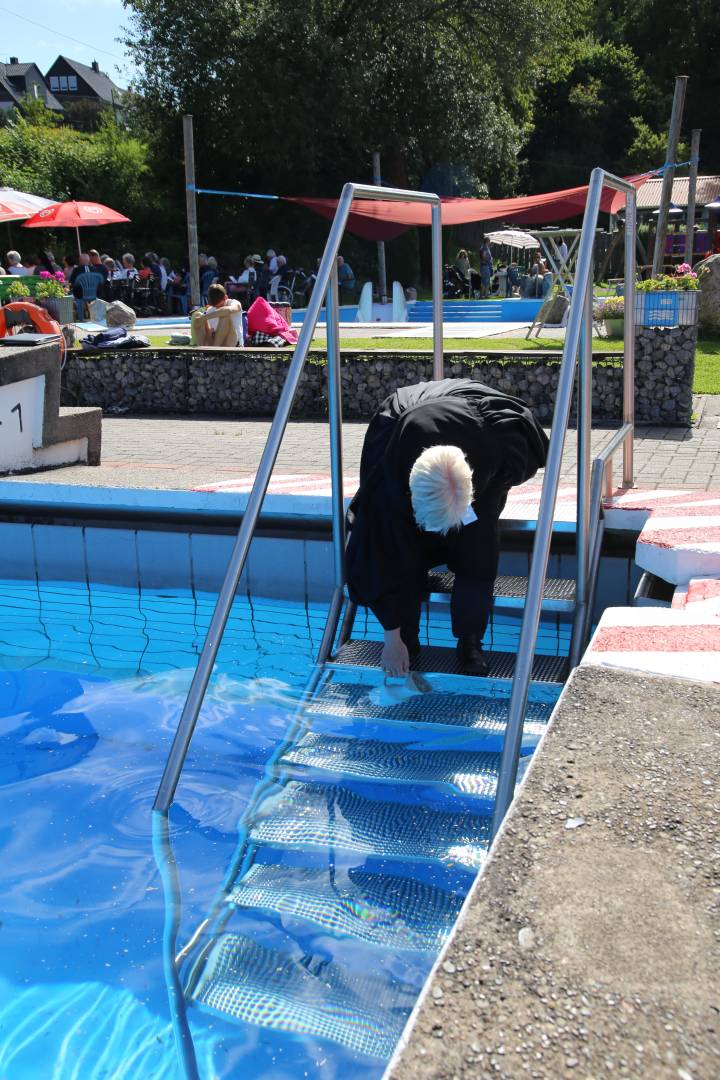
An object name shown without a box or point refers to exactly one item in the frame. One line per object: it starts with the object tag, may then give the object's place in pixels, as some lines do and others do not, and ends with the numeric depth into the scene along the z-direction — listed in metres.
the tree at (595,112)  45.72
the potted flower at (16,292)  14.91
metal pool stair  2.52
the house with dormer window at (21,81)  72.62
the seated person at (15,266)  17.94
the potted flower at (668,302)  8.26
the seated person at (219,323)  11.77
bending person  3.32
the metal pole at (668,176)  13.23
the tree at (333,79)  28.64
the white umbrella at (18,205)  16.89
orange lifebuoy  11.84
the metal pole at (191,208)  15.77
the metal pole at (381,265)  22.70
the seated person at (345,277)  21.63
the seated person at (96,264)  19.72
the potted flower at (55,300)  16.62
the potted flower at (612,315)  10.41
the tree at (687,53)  41.69
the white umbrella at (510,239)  25.31
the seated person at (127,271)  21.31
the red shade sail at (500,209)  13.42
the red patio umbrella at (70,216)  19.02
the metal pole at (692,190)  16.16
